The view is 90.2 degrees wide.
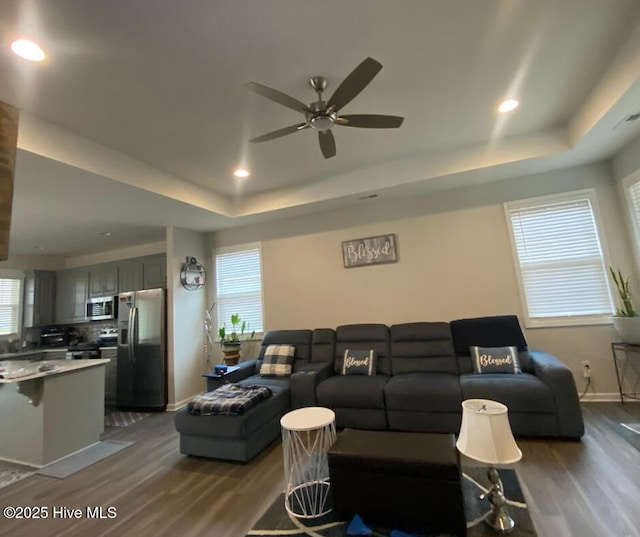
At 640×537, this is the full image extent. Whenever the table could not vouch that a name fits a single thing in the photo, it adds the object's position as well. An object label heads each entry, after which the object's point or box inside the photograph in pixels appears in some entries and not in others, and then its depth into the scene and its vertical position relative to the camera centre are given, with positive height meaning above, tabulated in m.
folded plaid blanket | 2.82 -0.72
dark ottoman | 1.76 -1.01
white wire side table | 2.09 -1.18
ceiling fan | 1.87 +1.35
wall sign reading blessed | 4.37 +0.80
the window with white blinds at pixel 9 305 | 5.80 +0.65
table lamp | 1.61 -0.74
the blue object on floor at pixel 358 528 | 1.82 -1.24
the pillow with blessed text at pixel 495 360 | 3.21 -0.63
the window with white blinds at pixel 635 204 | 3.29 +0.84
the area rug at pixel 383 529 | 1.79 -1.27
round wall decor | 4.88 +0.79
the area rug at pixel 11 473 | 2.74 -1.17
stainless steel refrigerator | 4.52 -0.32
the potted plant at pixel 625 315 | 3.15 -0.30
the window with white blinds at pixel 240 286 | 5.09 +0.56
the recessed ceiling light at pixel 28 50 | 1.85 +1.70
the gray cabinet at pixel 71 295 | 6.00 +0.77
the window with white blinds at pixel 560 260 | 3.62 +0.37
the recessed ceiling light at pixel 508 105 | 2.80 +1.69
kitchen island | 3.01 -0.72
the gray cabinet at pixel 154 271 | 5.18 +0.93
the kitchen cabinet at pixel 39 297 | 5.97 +0.79
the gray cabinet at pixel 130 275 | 5.42 +0.95
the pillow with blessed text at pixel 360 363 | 3.66 -0.61
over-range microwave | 5.68 +0.45
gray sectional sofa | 2.78 -0.80
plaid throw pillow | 3.97 -0.55
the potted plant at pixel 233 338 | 4.64 -0.26
